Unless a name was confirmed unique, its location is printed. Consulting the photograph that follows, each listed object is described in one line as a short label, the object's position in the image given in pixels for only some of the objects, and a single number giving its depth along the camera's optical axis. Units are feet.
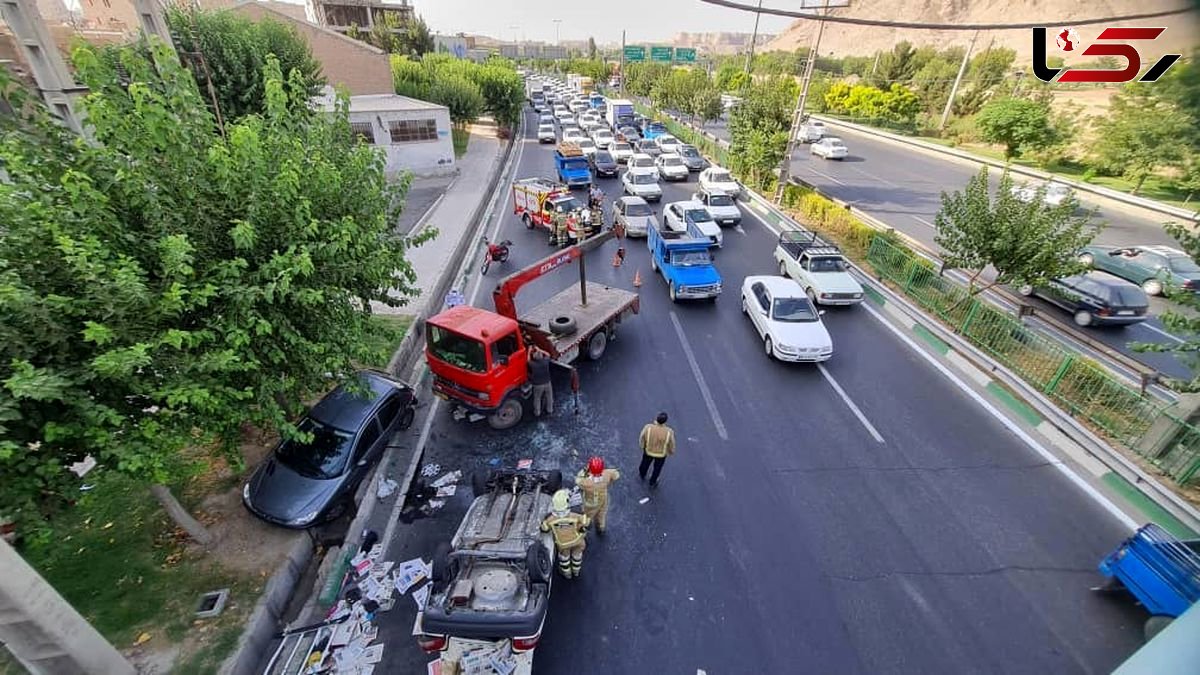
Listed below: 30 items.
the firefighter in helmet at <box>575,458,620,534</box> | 22.97
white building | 87.45
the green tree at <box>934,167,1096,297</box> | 35.91
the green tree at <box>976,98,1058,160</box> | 102.42
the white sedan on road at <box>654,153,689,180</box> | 94.27
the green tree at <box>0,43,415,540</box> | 14.70
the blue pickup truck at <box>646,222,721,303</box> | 47.93
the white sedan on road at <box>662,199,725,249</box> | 62.13
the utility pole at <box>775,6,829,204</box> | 67.31
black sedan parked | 24.18
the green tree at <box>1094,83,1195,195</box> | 77.95
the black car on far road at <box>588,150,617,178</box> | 100.80
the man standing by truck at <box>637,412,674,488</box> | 25.89
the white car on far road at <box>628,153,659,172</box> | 88.36
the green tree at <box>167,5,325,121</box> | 50.57
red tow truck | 30.07
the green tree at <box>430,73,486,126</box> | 116.98
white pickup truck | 47.52
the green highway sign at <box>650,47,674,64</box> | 190.39
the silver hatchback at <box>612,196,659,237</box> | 67.10
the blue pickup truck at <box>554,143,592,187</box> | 89.35
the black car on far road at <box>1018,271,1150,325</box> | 43.09
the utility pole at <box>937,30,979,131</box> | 129.80
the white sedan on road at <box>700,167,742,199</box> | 80.69
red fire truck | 64.23
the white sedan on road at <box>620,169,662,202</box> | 81.66
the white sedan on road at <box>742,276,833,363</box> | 38.29
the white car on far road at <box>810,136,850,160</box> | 119.65
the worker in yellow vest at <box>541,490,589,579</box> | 21.01
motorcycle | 55.77
